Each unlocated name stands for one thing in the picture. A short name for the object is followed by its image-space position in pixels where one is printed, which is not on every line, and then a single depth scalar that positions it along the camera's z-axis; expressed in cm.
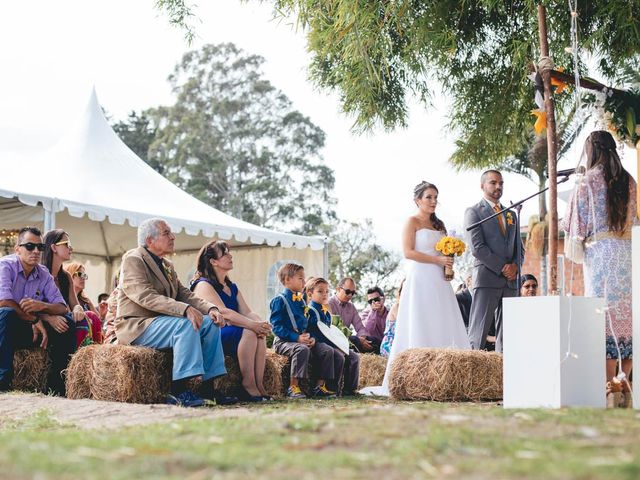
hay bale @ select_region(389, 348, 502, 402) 711
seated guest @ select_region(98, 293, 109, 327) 1153
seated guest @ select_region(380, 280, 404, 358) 1042
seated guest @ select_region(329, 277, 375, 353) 1081
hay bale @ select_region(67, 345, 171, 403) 654
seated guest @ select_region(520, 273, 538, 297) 1004
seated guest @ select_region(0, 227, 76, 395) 736
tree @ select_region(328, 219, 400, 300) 3062
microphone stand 794
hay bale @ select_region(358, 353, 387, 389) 954
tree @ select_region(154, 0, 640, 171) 845
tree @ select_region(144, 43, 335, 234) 3781
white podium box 503
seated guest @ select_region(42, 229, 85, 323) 808
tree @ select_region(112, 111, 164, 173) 4447
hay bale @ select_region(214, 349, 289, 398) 719
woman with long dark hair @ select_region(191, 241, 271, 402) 718
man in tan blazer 655
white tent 1252
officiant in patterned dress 627
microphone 627
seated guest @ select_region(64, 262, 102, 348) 892
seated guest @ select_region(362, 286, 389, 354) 1165
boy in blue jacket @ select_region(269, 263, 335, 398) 798
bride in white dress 799
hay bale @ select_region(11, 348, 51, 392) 747
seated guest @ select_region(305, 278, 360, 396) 822
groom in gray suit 810
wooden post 554
